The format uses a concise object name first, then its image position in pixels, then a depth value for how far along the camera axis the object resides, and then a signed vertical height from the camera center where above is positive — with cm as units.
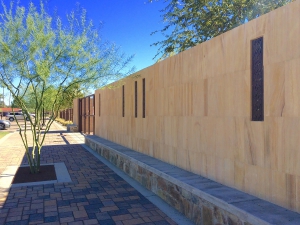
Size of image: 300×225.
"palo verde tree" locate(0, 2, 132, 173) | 636 +133
